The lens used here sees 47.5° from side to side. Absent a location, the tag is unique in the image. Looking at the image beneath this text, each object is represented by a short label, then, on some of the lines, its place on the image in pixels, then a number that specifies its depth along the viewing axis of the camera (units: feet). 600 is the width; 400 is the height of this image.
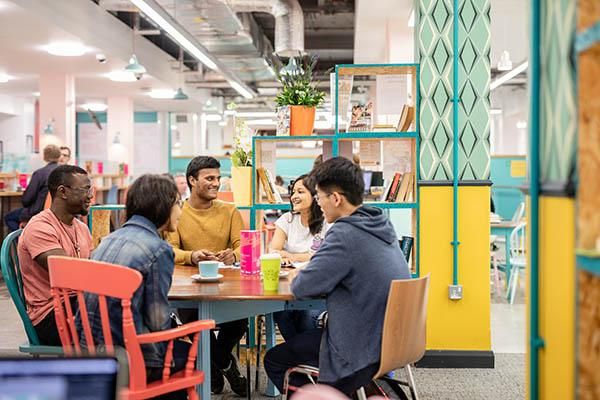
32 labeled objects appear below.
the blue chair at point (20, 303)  9.45
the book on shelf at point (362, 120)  14.62
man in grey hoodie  8.23
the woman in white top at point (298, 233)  12.57
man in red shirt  9.73
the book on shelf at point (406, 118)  14.58
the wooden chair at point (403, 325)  8.05
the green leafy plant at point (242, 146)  14.93
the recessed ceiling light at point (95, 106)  51.11
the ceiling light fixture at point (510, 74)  32.96
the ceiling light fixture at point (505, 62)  26.21
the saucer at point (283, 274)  10.36
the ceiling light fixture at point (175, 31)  21.26
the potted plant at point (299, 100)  14.42
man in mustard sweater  12.42
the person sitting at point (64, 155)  27.61
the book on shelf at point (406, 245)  13.10
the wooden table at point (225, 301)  8.84
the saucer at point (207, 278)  9.91
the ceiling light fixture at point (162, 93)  43.29
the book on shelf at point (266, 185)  14.51
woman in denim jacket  7.87
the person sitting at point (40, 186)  23.70
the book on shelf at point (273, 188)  14.53
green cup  9.28
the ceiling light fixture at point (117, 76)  35.12
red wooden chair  7.42
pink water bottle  10.45
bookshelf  14.40
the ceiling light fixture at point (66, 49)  28.66
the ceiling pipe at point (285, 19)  28.25
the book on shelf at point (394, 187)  14.65
